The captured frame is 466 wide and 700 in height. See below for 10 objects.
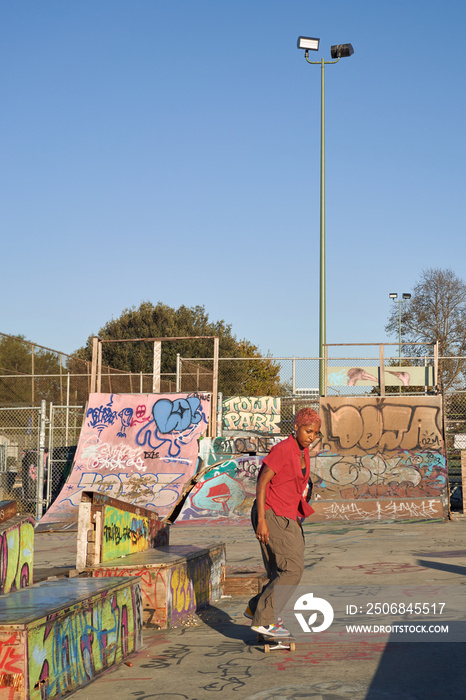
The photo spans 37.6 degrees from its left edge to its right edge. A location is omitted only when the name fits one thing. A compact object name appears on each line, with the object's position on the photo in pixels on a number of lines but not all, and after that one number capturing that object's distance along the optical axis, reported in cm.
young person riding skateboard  486
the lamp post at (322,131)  2102
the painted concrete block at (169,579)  570
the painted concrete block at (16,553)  473
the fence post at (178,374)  1783
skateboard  484
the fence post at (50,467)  1579
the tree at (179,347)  4300
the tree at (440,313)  4203
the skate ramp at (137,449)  1542
